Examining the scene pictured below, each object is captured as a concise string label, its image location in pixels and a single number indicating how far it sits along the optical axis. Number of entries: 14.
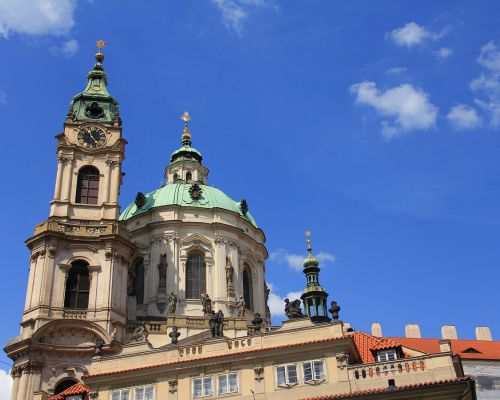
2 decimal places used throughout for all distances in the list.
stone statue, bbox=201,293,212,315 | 47.72
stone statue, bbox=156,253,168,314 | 50.75
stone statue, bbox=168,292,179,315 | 48.97
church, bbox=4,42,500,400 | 27.67
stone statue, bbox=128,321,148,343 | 41.63
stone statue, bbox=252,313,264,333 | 30.99
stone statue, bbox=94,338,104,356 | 31.94
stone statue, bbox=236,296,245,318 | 51.09
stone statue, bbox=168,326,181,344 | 31.44
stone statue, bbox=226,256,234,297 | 52.47
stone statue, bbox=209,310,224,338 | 32.75
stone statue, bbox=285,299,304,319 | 32.72
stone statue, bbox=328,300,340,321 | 31.28
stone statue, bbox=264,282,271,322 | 58.59
